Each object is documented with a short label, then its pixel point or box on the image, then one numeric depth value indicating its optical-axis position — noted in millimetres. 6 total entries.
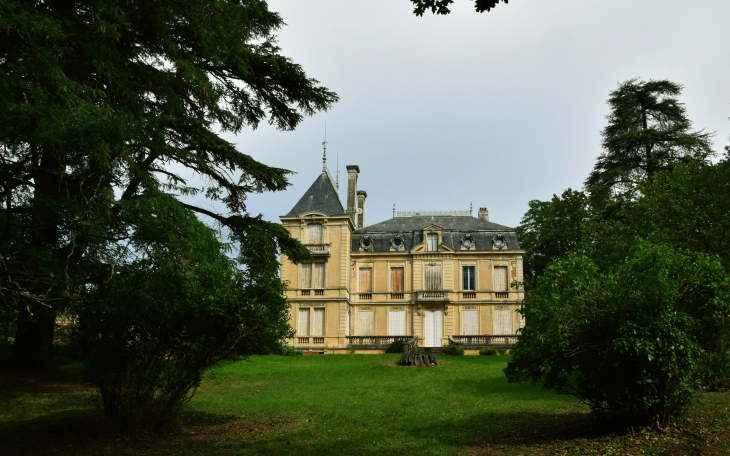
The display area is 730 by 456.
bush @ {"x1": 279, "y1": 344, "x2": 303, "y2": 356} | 24047
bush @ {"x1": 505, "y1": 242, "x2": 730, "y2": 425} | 6934
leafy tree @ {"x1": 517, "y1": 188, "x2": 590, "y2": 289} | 28859
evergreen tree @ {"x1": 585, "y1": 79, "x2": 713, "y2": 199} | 26516
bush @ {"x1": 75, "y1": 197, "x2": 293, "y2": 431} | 7898
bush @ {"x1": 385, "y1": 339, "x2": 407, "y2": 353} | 25109
